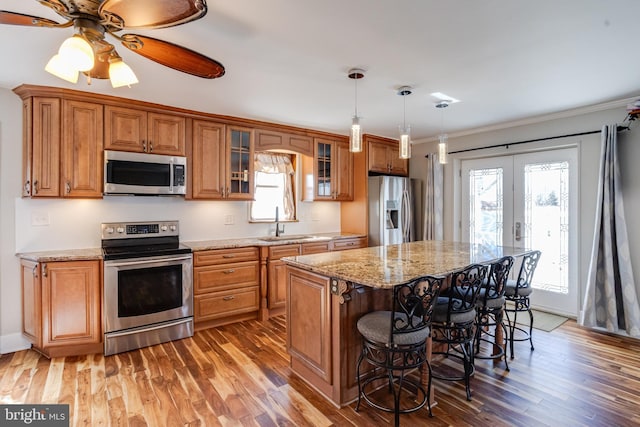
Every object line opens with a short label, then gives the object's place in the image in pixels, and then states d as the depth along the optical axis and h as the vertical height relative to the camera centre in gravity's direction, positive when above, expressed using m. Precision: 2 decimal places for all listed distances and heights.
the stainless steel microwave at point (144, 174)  3.29 +0.40
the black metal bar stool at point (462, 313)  2.22 -0.70
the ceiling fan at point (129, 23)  1.32 +0.83
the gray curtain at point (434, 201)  5.08 +0.17
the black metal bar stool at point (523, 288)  2.93 -0.69
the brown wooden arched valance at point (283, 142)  4.31 +0.97
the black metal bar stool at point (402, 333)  1.95 -0.74
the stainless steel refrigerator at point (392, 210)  4.92 +0.03
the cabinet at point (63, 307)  2.91 -0.86
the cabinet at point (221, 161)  3.82 +0.62
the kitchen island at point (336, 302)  2.16 -0.65
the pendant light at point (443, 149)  3.03 +0.59
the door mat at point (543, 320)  3.67 -1.27
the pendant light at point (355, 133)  2.52 +0.61
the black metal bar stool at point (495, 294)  2.48 -0.66
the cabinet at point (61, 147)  3.04 +0.61
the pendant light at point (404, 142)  2.75 +0.59
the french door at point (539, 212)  3.95 +0.00
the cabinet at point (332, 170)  4.85 +0.64
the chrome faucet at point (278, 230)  4.60 -0.26
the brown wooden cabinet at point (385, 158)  5.09 +0.87
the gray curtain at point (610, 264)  3.35 -0.55
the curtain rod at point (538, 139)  3.49 +0.90
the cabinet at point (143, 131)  3.32 +0.86
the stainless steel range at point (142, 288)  3.06 -0.76
